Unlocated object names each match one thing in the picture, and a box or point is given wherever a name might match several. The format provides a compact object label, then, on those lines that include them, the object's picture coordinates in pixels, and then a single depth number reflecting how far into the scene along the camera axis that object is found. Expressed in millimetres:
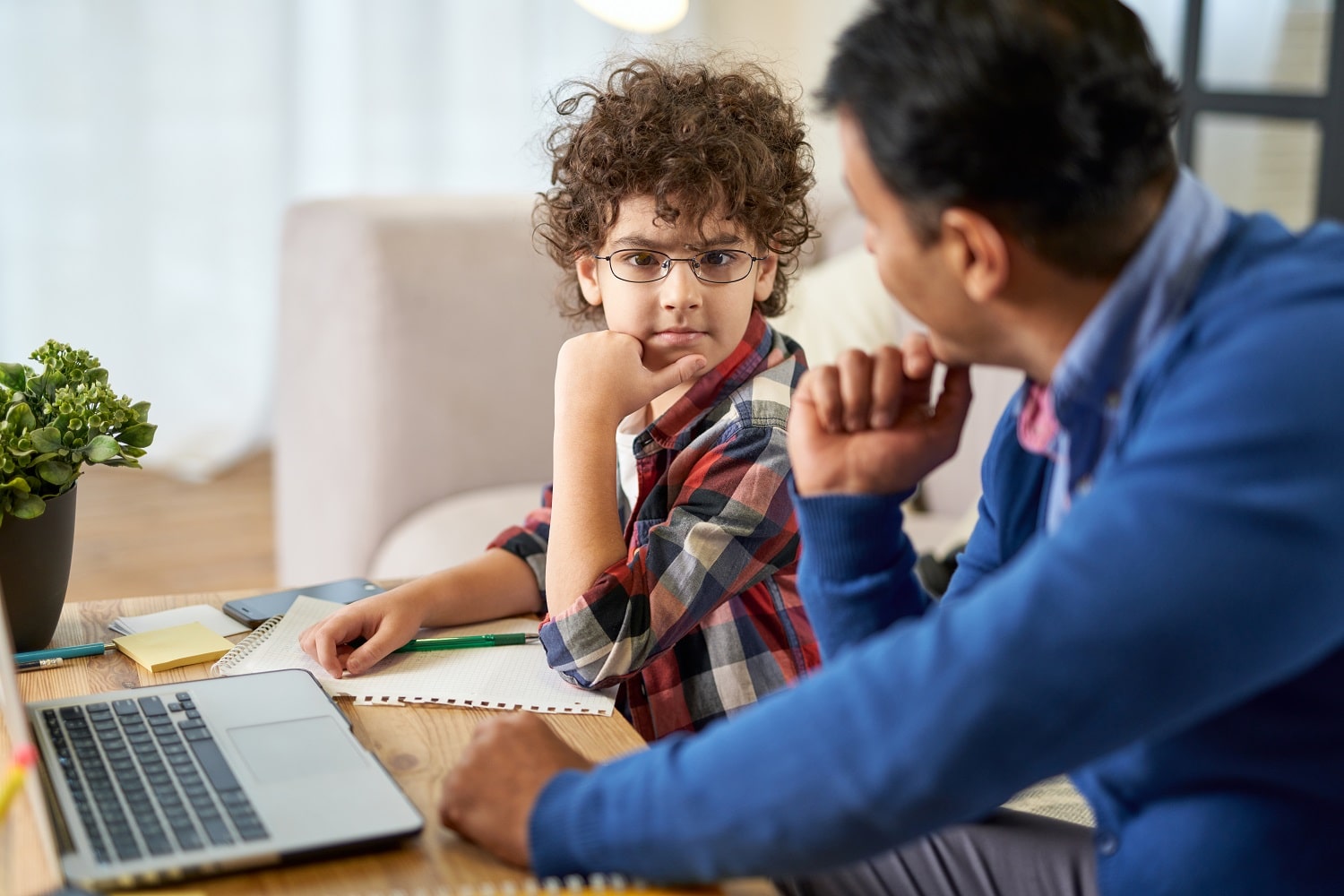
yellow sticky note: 1062
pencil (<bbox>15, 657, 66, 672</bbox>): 1051
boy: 1105
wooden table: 727
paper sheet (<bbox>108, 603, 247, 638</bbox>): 1147
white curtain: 3566
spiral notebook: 1007
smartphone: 1186
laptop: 729
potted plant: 1040
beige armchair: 2287
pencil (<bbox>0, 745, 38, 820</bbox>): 633
